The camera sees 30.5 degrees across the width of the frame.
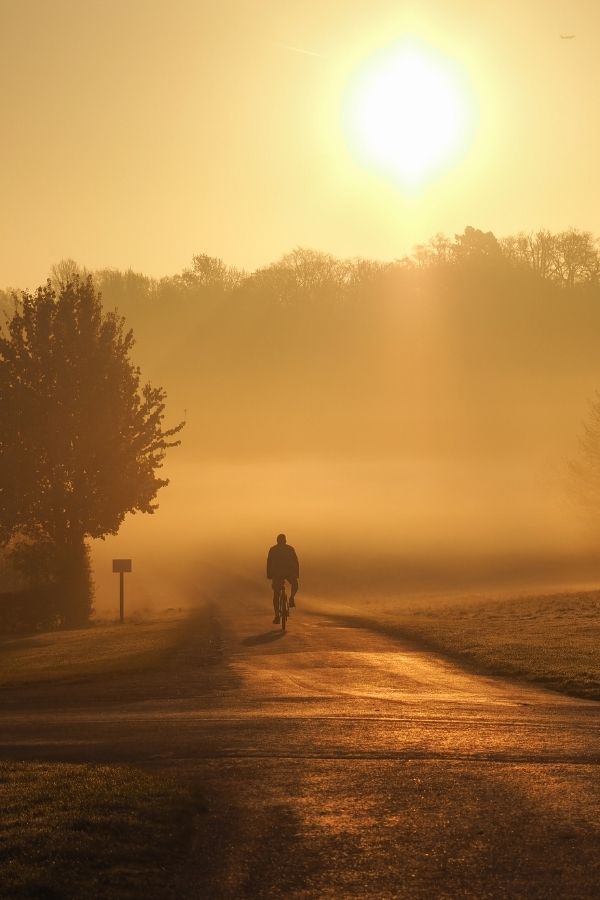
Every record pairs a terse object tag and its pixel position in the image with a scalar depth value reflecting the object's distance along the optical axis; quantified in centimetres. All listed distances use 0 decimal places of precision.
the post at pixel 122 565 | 3809
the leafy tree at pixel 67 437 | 4112
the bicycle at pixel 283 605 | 2962
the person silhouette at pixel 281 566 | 2966
